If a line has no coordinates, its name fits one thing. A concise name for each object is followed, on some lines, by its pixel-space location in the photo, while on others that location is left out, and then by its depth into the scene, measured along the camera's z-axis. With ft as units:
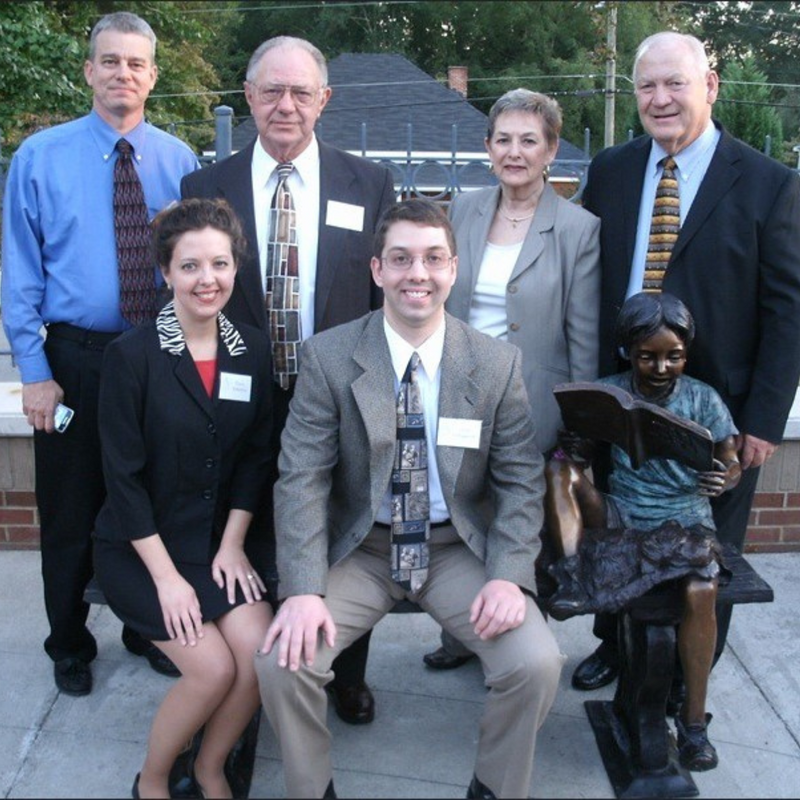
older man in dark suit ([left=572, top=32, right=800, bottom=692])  9.49
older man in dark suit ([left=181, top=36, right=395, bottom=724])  10.10
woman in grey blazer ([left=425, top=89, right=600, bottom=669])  9.85
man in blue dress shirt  10.18
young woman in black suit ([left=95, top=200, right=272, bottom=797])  8.60
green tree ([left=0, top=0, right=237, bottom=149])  32.30
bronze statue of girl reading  8.63
